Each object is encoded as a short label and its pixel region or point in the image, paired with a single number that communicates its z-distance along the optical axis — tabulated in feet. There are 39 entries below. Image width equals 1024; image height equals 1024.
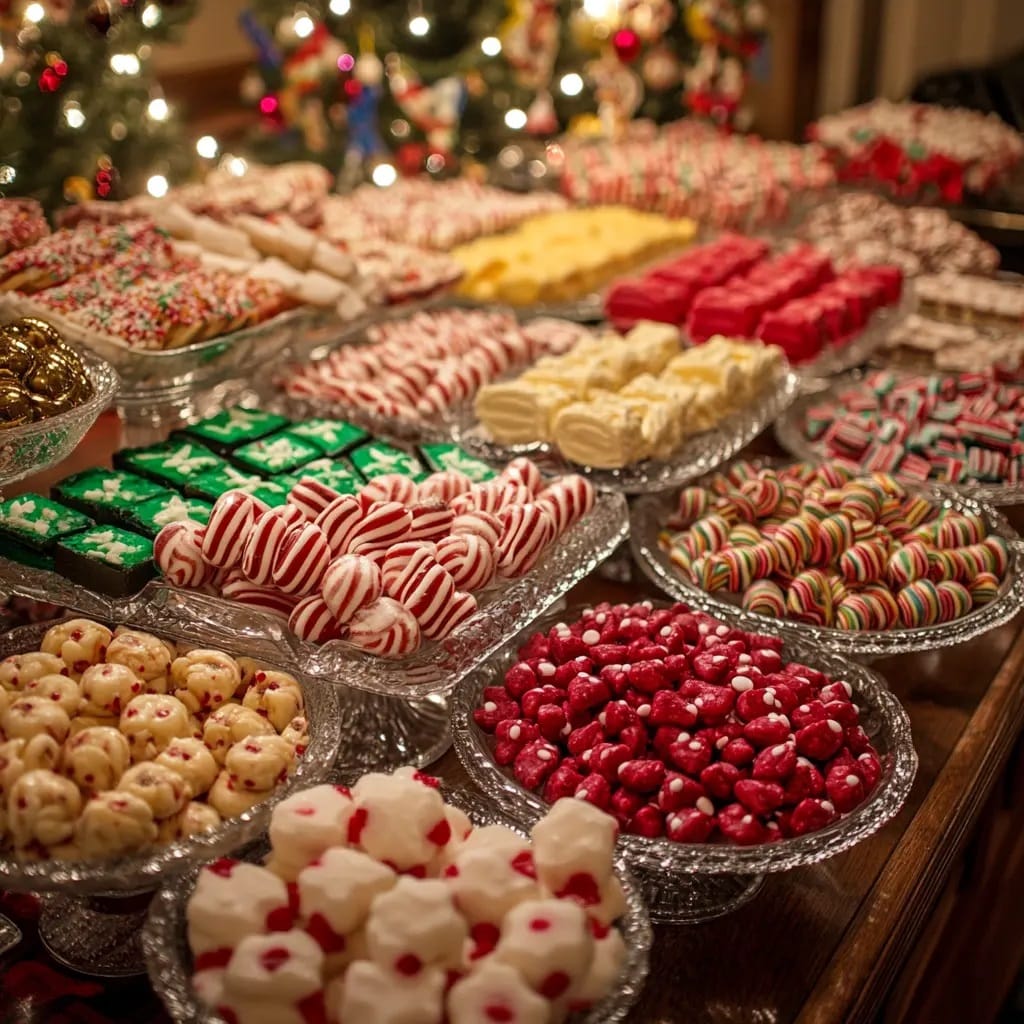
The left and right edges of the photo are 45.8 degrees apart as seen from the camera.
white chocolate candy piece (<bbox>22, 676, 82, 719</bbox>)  4.43
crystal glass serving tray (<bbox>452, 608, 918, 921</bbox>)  4.35
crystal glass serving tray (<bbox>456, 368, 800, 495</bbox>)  7.13
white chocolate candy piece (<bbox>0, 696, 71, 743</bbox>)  4.25
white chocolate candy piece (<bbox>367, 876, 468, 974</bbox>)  3.43
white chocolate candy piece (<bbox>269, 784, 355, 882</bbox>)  3.78
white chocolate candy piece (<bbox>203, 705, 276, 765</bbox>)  4.45
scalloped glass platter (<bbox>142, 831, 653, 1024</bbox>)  3.59
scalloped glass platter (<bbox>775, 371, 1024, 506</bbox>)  7.49
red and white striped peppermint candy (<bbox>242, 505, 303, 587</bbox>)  5.19
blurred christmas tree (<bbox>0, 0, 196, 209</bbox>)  10.16
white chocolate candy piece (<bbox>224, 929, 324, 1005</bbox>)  3.40
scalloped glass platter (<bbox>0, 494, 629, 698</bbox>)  5.00
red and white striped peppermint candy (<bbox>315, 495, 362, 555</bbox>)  5.43
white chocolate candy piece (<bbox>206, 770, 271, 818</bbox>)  4.23
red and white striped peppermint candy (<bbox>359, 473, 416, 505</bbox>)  5.96
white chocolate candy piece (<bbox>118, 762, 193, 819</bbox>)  4.07
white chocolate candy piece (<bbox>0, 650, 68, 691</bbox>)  4.57
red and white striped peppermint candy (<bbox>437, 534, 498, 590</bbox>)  5.42
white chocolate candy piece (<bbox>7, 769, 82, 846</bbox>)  3.98
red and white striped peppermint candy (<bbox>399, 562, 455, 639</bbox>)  5.13
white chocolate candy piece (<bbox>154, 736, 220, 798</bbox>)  4.25
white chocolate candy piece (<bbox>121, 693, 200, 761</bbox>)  4.34
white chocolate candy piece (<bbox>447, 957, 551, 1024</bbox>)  3.34
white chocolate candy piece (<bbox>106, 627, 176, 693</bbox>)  4.74
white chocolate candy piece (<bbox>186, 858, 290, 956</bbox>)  3.59
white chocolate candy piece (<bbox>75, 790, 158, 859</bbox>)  3.97
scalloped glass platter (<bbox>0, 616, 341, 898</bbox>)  3.98
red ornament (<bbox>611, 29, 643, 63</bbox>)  15.46
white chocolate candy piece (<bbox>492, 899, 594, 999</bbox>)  3.44
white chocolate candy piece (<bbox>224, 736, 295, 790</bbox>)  4.28
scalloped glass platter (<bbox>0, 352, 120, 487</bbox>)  5.44
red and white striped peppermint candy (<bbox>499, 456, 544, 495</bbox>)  6.34
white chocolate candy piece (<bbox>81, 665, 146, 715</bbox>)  4.48
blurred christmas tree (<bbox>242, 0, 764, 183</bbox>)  14.34
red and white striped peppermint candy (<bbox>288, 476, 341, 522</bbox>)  5.64
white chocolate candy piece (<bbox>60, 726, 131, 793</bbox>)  4.13
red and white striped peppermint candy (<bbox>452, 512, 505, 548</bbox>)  5.61
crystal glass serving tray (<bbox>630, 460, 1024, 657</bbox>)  5.82
